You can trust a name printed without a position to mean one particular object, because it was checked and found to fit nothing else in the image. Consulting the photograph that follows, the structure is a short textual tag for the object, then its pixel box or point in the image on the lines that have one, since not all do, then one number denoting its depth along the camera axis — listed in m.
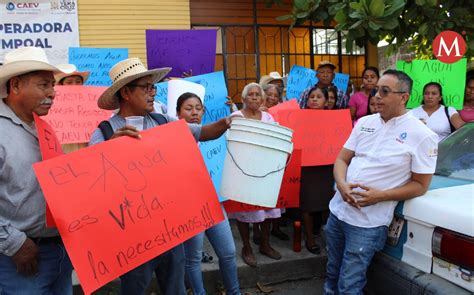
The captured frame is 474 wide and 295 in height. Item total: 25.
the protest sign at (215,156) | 3.38
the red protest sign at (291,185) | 4.11
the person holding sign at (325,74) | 5.29
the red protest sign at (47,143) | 2.00
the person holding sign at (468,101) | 4.57
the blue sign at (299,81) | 5.76
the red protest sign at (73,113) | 4.46
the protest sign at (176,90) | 3.86
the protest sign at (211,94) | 4.44
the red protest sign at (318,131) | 4.09
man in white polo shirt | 2.58
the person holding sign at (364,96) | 4.89
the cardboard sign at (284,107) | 4.38
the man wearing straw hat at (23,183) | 1.96
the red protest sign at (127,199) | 1.95
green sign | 4.54
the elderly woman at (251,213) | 4.00
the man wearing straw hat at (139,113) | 2.45
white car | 2.18
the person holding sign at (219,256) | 3.10
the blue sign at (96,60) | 5.22
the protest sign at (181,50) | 4.78
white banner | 7.53
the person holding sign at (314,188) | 4.33
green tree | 4.80
